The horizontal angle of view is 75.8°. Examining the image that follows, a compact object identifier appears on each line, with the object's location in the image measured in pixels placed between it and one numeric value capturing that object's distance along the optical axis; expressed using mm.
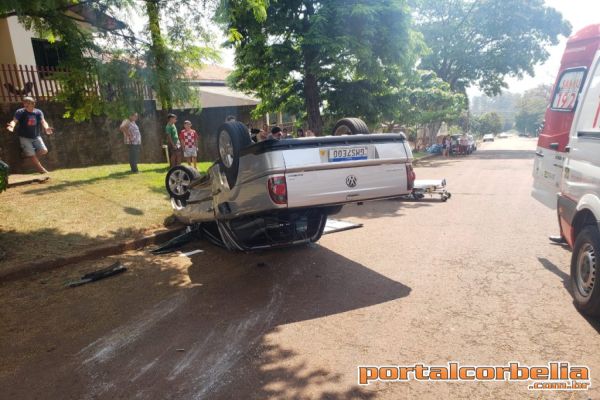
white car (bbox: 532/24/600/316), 3502
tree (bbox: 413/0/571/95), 33031
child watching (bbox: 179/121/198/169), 10930
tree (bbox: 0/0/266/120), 5812
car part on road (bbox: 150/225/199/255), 5924
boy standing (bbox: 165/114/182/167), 10578
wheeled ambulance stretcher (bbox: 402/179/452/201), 9406
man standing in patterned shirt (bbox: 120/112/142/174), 10545
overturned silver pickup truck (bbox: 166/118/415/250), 3879
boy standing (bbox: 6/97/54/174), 8516
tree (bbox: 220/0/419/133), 10984
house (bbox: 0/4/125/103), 6070
